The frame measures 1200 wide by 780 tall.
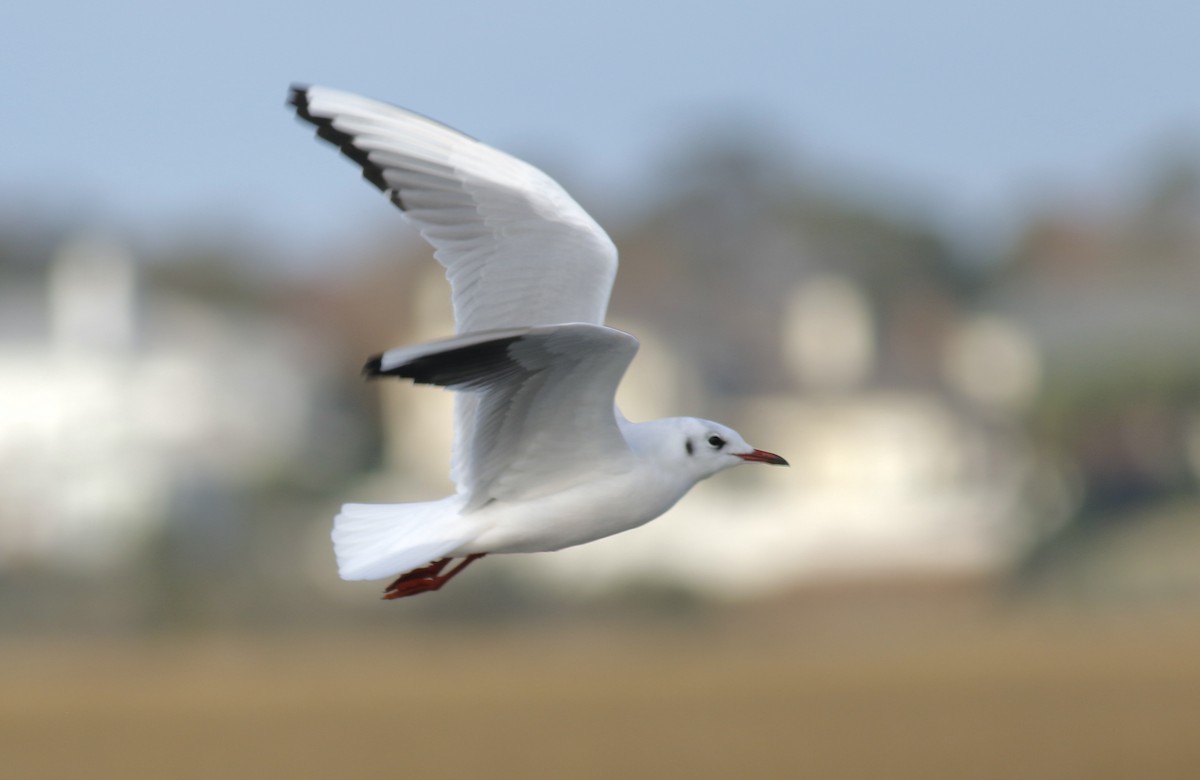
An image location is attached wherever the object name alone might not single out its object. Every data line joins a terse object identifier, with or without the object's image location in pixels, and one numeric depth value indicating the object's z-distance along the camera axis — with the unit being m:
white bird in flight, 12.07
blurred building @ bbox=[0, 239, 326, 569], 72.69
